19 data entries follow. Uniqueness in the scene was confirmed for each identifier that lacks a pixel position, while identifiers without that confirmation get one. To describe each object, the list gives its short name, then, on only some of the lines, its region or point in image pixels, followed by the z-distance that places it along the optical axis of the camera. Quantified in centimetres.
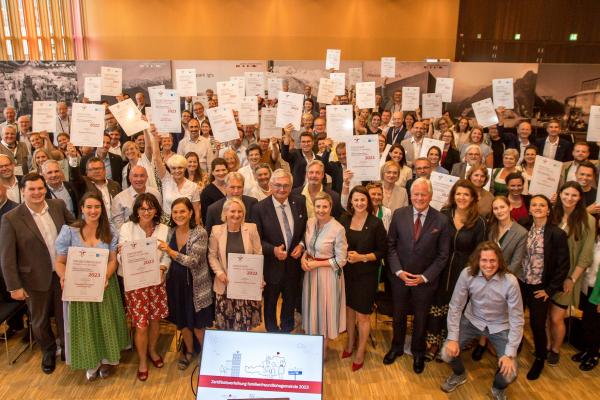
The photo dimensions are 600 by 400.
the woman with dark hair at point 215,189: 437
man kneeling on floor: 330
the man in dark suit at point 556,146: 618
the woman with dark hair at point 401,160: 503
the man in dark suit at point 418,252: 359
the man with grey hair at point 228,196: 389
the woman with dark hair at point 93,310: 339
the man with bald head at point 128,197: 398
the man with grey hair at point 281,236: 370
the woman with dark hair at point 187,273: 349
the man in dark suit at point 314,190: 407
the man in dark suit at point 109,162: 532
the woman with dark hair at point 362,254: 363
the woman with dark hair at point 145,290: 346
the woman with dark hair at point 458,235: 365
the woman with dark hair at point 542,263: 361
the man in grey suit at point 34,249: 348
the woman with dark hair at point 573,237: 376
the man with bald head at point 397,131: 683
